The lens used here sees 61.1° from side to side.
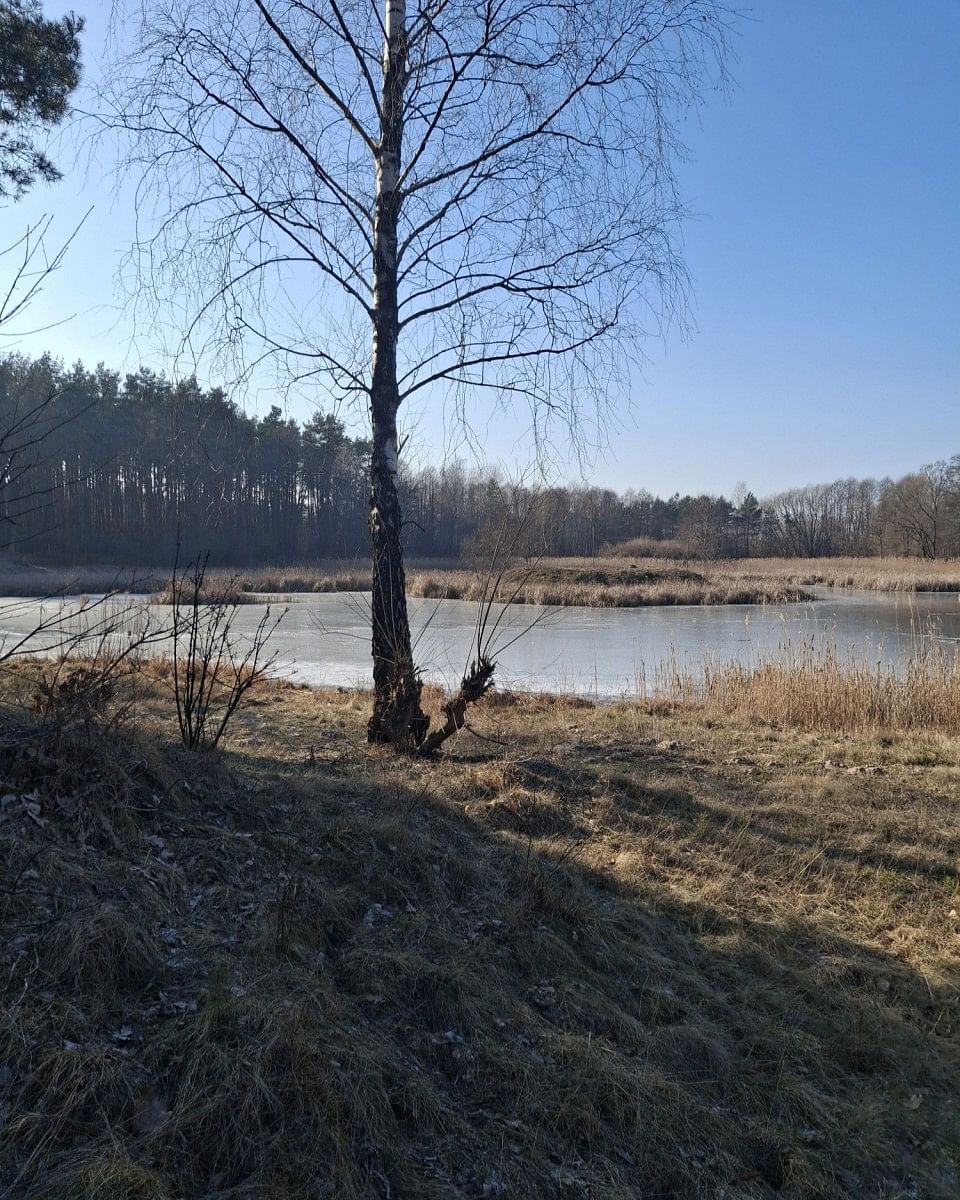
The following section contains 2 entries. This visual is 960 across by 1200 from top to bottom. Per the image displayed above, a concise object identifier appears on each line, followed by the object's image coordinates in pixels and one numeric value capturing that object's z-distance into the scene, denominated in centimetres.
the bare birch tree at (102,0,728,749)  555
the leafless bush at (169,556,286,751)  445
